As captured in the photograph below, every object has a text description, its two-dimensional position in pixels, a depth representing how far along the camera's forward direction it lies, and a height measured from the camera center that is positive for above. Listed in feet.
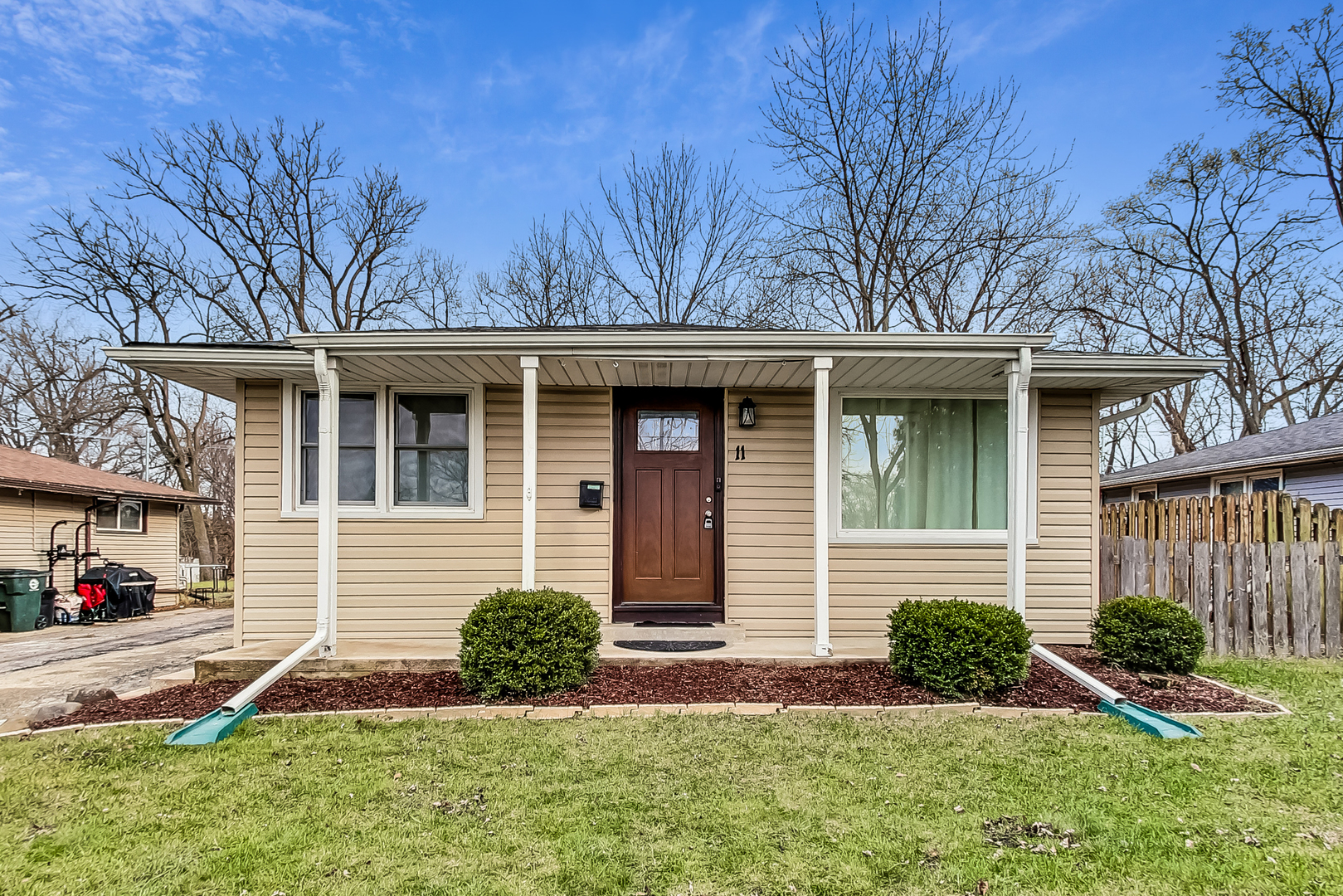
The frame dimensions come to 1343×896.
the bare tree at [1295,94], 42.73 +25.07
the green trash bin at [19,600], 35.22 -6.50
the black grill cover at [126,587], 39.65 -6.78
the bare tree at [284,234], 53.06 +19.71
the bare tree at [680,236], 48.08 +17.37
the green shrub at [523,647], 14.57 -3.66
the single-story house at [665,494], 18.89 -0.48
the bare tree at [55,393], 60.34 +7.43
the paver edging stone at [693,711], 13.91 -4.77
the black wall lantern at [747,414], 19.62 +1.85
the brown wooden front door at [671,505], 19.83 -0.79
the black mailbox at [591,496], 19.36 -0.52
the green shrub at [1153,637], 16.69 -3.85
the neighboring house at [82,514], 39.11 -2.55
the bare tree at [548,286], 53.16 +15.49
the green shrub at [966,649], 14.61 -3.67
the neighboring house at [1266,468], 31.45 +0.68
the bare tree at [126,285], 51.26 +14.95
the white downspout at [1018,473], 16.38 +0.16
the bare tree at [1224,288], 48.60 +14.61
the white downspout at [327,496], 16.48 -0.48
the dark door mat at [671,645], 17.48 -4.36
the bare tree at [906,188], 41.47 +19.05
